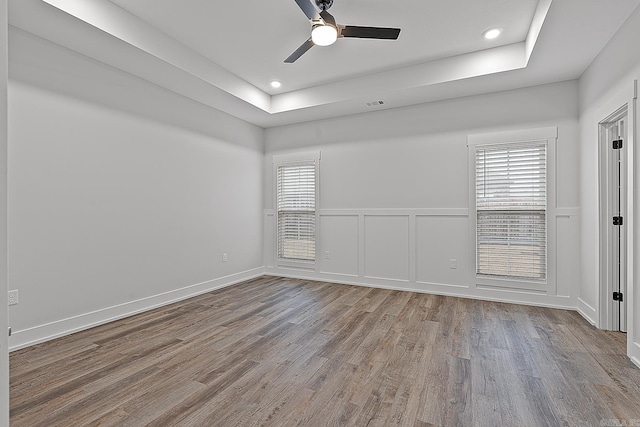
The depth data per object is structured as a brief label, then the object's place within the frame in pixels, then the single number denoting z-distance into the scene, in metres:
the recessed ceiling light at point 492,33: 3.20
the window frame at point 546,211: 3.87
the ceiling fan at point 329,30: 2.56
